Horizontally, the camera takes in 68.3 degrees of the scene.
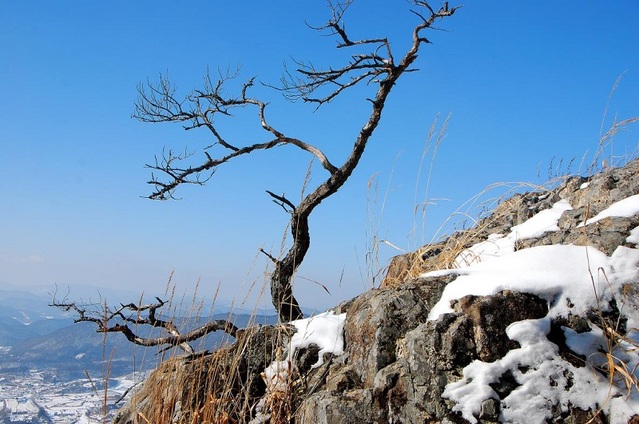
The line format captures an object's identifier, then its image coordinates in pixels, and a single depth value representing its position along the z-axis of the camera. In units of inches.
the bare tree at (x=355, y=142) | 178.1
